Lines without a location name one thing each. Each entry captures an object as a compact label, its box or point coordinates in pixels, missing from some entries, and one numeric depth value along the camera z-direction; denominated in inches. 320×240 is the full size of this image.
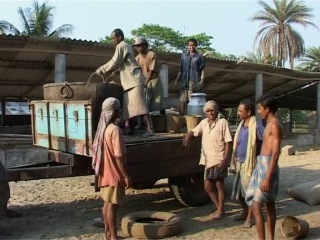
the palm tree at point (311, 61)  1438.2
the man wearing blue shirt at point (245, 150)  197.5
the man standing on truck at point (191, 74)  285.0
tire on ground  194.7
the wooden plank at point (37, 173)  207.9
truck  204.5
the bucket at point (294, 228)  187.7
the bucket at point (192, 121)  244.9
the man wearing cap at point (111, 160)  177.8
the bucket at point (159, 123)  257.6
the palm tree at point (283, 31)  1326.3
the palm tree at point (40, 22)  1144.8
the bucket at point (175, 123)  252.4
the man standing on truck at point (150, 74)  248.5
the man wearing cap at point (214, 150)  213.8
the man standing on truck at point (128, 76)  221.1
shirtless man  162.7
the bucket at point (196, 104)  264.5
